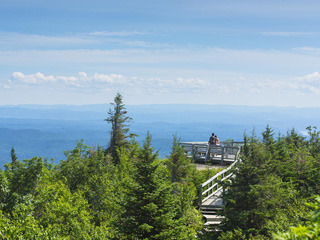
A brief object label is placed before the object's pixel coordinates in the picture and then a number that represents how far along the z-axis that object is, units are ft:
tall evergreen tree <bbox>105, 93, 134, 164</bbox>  140.36
